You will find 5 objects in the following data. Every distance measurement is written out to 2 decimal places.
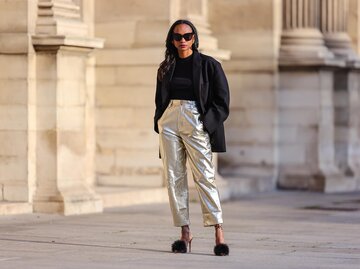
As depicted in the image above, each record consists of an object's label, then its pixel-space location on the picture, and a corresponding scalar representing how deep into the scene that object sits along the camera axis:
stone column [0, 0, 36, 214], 17.39
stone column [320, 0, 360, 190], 26.06
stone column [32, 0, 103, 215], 17.47
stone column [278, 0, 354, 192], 24.83
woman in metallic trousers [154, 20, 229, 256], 12.65
